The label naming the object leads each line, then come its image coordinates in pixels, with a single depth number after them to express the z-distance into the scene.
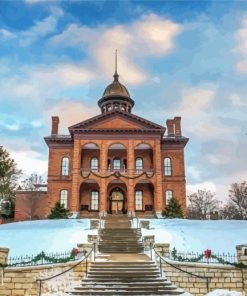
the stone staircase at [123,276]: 11.07
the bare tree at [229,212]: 47.64
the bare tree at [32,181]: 40.53
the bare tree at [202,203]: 54.12
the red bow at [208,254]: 12.89
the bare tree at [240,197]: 46.32
